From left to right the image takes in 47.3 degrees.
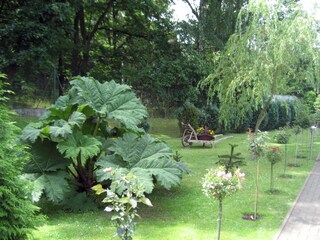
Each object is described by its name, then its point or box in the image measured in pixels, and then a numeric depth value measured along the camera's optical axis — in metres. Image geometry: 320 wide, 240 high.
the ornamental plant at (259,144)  6.95
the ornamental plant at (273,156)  8.08
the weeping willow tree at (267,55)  10.48
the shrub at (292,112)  25.55
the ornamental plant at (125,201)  3.26
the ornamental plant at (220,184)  4.60
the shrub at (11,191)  3.25
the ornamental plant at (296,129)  12.52
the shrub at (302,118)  13.29
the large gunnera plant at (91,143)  5.90
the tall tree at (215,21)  20.06
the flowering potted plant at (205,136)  14.89
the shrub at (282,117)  25.44
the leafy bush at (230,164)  8.16
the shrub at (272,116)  24.30
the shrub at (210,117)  20.19
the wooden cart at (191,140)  14.76
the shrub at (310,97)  24.88
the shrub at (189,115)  18.61
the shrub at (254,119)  23.02
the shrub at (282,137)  10.72
